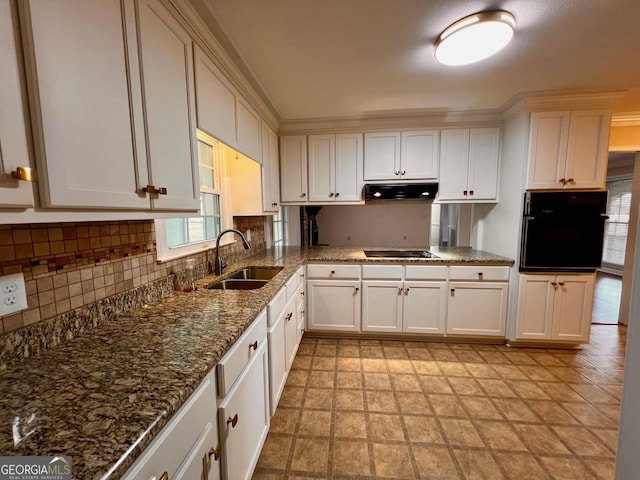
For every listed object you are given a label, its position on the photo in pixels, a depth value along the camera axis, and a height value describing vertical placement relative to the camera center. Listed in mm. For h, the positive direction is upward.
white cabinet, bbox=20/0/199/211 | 640 +360
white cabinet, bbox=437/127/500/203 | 2711 +555
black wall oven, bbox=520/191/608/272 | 2307 -118
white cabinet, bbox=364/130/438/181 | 2777 +676
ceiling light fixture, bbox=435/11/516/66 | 1336 +988
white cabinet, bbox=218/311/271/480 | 971 -822
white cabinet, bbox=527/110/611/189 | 2273 +598
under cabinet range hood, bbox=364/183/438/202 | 2709 +278
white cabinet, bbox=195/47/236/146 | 1329 +671
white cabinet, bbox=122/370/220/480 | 588 -594
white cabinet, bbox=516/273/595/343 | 2420 -846
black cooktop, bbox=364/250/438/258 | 2891 -406
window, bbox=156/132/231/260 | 1583 -16
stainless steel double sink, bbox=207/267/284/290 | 1869 -464
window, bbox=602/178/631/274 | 5160 -155
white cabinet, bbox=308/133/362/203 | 2889 +569
